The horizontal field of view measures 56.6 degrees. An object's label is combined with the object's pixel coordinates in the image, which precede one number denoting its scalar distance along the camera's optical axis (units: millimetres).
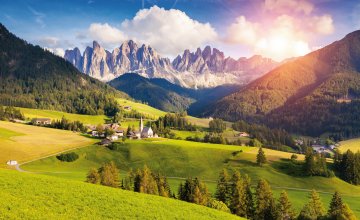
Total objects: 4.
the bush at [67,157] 137000
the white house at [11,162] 121619
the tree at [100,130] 190538
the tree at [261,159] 135375
